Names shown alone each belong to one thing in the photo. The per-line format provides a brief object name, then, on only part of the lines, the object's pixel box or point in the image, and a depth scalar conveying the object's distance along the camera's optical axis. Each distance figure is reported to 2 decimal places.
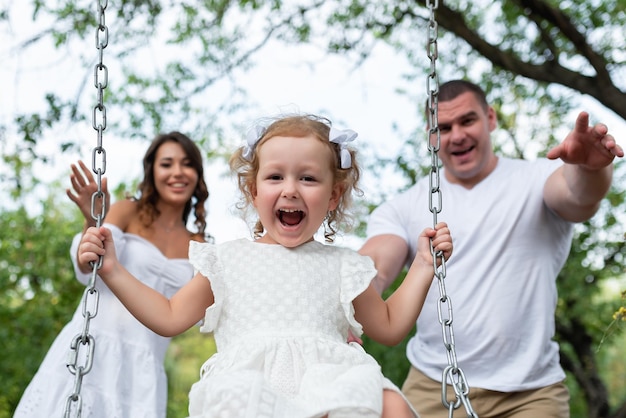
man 3.27
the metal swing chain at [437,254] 2.18
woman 3.47
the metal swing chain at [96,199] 2.22
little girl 2.24
